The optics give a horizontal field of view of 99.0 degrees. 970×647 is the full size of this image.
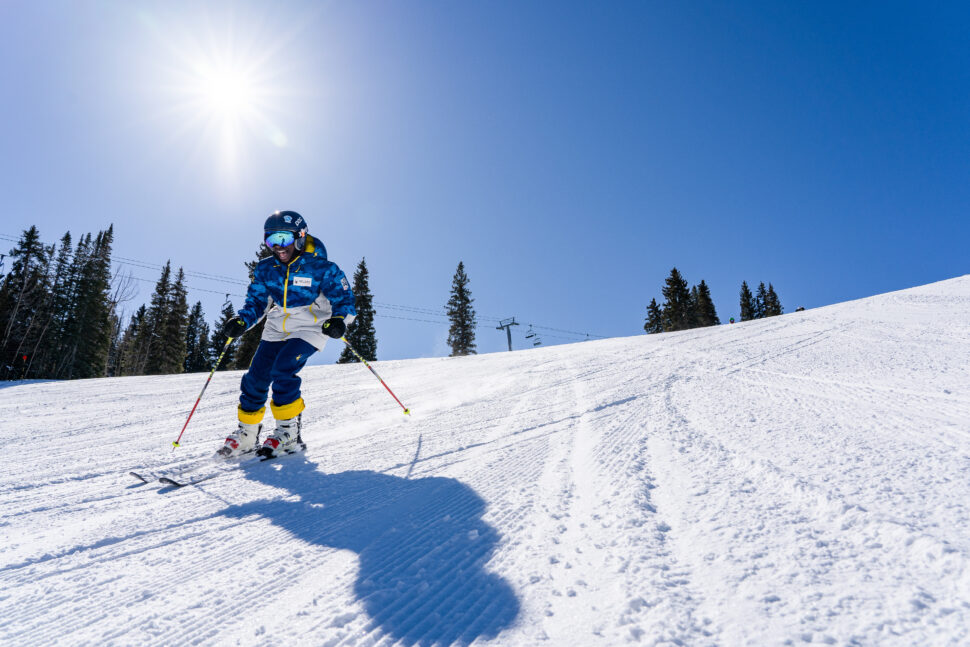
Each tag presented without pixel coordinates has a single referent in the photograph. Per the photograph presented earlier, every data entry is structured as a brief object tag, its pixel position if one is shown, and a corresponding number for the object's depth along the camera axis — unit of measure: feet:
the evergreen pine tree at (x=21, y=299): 104.01
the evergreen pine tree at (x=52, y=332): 112.16
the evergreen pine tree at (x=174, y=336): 123.13
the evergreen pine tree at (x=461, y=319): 146.61
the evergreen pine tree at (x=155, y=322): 133.39
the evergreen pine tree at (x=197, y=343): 182.19
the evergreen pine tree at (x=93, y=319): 117.80
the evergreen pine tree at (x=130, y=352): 142.41
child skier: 11.60
